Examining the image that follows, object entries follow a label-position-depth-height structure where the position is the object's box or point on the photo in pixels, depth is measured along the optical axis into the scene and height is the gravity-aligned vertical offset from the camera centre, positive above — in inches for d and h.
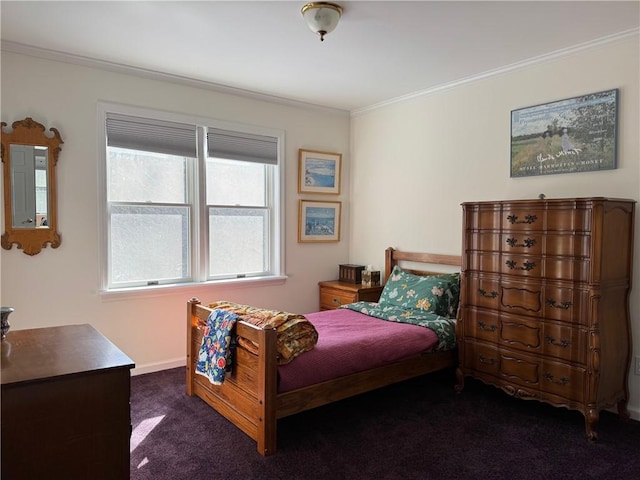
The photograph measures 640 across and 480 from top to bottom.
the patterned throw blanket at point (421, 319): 135.6 -29.6
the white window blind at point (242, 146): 163.5 +29.5
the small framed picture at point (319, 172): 186.9 +22.6
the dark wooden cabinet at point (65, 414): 60.2 -26.9
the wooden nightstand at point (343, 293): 175.5 -27.7
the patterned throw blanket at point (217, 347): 107.2 -30.3
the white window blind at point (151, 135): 143.3 +29.6
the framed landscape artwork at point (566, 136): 120.9 +25.9
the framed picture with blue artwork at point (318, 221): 188.1 +1.5
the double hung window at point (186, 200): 147.5 +8.6
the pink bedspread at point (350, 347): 105.4 -32.3
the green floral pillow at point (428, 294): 148.0 -23.4
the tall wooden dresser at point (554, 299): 107.2 -19.1
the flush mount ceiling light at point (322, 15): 99.7 +47.4
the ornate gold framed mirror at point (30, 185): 126.0 +11.0
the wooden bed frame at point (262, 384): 98.7 -40.4
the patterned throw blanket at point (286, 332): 102.2 -25.2
